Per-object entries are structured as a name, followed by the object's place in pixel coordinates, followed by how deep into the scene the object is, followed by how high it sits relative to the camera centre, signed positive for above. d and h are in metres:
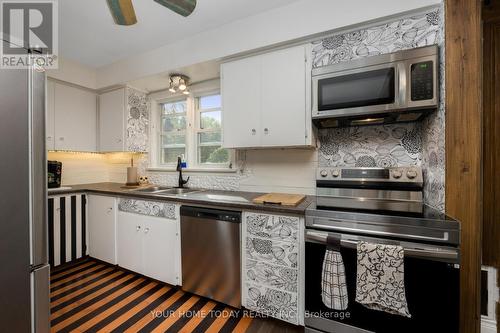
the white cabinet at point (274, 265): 1.45 -0.73
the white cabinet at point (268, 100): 1.69 +0.57
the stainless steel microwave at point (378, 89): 1.31 +0.53
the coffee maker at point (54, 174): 2.47 -0.09
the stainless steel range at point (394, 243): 1.08 -0.44
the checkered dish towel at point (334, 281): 1.25 -0.70
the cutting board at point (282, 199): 1.54 -0.27
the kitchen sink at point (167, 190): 2.34 -0.28
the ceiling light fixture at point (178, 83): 2.36 +0.96
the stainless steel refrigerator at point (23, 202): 0.82 -0.15
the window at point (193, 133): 2.60 +0.44
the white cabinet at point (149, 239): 1.91 -0.72
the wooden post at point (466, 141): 1.17 +0.14
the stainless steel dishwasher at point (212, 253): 1.64 -0.72
